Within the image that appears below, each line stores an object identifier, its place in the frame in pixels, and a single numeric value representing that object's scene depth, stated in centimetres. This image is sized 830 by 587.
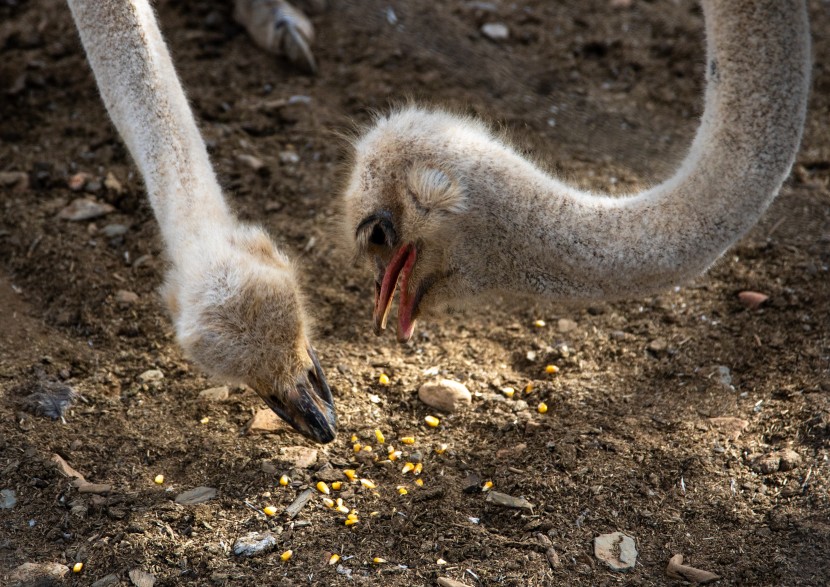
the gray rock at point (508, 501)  475
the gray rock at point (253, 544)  449
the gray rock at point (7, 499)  459
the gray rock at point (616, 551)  447
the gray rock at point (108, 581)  427
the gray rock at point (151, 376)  545
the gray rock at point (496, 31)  848
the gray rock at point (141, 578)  428
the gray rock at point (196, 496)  473
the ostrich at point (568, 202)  437
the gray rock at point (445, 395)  541
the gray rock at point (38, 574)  424
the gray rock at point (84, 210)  649
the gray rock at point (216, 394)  538
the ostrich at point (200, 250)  420
